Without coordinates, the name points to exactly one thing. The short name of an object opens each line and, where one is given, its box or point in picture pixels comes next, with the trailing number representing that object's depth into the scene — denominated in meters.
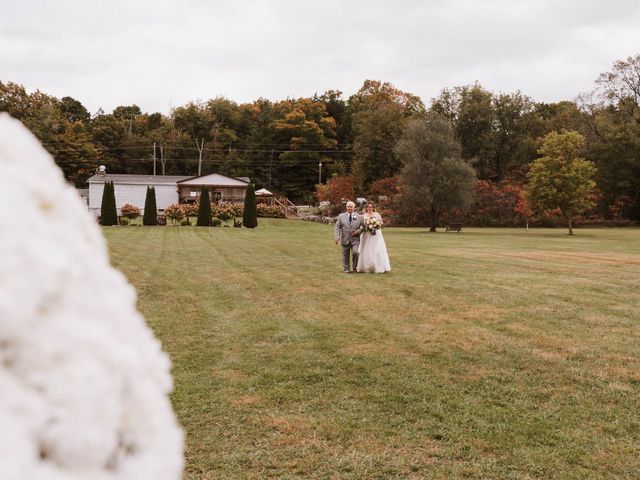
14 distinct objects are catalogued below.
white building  65.62
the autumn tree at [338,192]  60.37
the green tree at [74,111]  92.06
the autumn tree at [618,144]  59.19
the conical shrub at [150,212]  43.41
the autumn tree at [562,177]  42.84
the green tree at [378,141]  64.56
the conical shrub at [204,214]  44.38
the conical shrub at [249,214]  44.41
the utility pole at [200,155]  88.06
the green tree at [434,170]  49.69
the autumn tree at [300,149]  84.56
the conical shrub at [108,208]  40.84
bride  16.47
